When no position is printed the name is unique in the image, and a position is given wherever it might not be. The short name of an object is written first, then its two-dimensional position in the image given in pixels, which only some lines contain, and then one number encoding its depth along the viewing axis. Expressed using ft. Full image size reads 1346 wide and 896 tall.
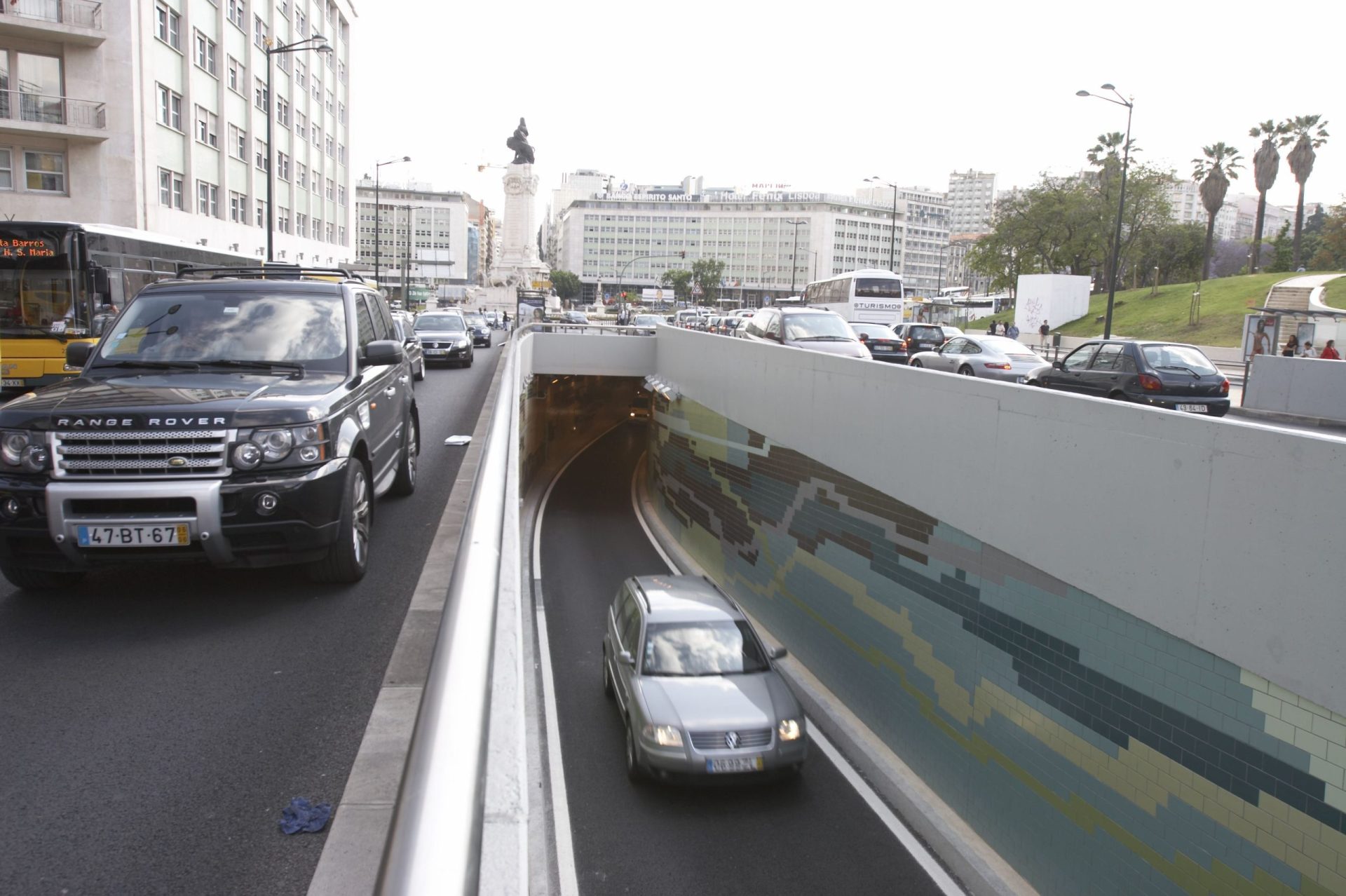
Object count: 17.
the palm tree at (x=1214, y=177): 227.61
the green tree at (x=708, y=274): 414.21
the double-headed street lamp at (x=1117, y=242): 98.58
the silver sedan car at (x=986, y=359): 77.10
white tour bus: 141.08
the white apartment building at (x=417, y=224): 543.80
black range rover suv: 16.14
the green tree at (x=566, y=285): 490.49
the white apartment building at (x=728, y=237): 544.62
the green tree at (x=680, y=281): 415.44
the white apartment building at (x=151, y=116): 99.14
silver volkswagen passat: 37.06
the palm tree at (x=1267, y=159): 215.92
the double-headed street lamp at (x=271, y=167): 93.97
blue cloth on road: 10.56
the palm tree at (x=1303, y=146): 209.26
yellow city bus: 54.80
